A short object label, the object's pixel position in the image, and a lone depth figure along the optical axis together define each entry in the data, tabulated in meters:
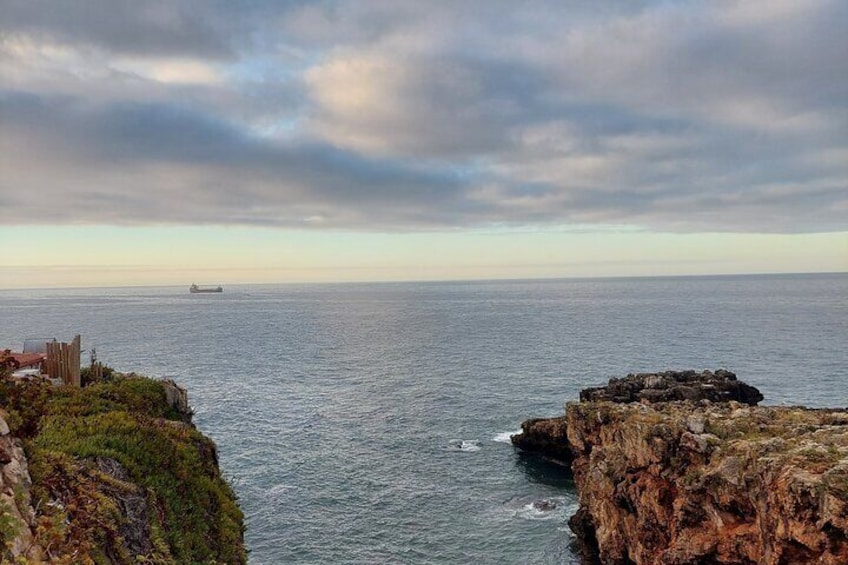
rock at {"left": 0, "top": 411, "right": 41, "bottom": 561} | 9.56
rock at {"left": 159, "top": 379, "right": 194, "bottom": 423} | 27.85
